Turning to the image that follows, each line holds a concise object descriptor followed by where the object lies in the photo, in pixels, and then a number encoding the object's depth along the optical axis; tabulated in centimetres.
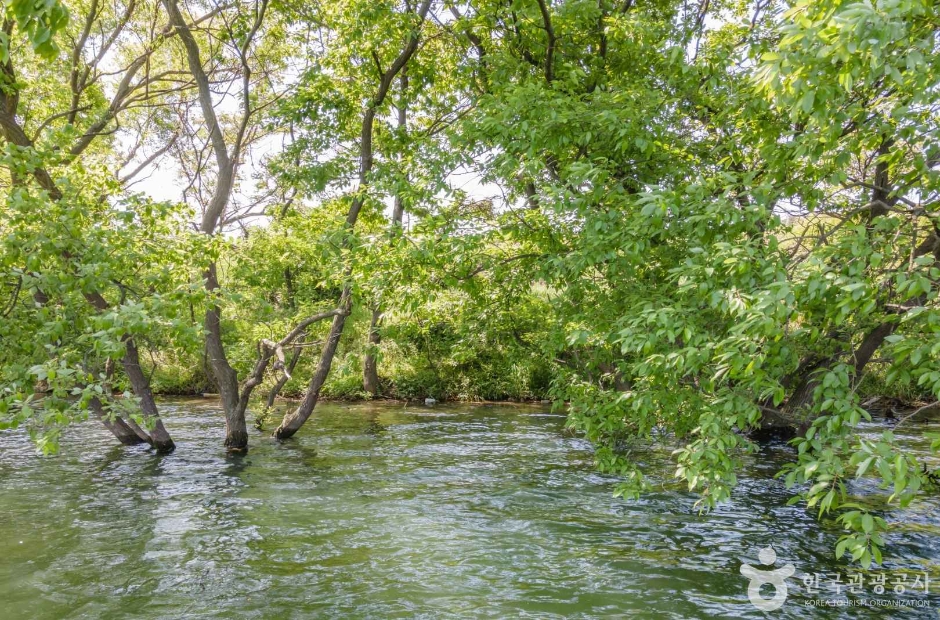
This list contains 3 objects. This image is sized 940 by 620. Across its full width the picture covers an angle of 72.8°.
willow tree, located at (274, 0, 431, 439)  1251
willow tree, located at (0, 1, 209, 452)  577
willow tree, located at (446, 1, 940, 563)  456
